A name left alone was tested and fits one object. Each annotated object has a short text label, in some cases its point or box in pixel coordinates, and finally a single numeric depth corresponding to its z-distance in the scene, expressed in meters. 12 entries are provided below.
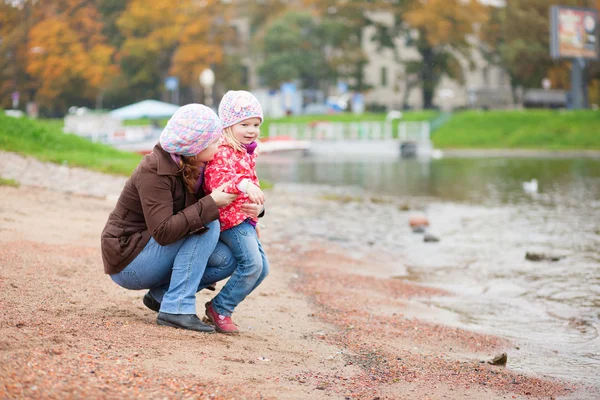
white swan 21.31
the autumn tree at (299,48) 62.41
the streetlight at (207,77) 38.84
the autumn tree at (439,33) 57.50
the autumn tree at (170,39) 62.00
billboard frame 46.16
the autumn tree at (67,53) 60.38
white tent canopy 43.78
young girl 5.04
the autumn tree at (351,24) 62.17
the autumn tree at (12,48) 60.42
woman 4.80
